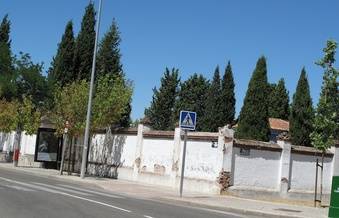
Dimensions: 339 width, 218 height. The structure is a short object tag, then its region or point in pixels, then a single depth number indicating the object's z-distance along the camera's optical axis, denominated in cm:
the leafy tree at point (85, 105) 3534
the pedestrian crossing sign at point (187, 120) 2416
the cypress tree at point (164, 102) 7381
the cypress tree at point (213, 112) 6469
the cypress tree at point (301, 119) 4806
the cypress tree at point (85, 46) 5472
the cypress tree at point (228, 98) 6507
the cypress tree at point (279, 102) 7894
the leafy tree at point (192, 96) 7450
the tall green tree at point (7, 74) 5547
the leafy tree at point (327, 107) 2523
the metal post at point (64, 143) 3562
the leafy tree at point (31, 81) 5550
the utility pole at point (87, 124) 3281
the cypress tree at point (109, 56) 5853
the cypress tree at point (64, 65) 5472
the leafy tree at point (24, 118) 4350
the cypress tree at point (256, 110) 4462
